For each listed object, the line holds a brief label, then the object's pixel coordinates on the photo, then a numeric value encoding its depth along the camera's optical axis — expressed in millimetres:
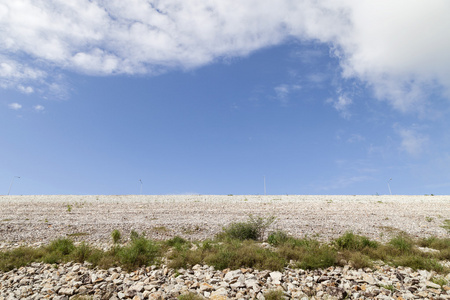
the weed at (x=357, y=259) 11752
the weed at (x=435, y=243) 14375
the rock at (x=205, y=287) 10138
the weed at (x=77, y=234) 17750
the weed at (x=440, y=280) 9979
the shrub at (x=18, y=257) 12742
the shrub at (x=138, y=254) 12529
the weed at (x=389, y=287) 9750
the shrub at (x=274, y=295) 9344
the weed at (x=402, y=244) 13562
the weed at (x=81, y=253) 13230
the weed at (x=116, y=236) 16264
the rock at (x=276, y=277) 10498
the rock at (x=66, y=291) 10273
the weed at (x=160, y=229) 18492
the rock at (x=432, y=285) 9750
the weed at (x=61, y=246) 14133
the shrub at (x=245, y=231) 16569
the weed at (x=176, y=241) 15138
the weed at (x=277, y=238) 14930
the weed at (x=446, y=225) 19492
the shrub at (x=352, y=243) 13844
